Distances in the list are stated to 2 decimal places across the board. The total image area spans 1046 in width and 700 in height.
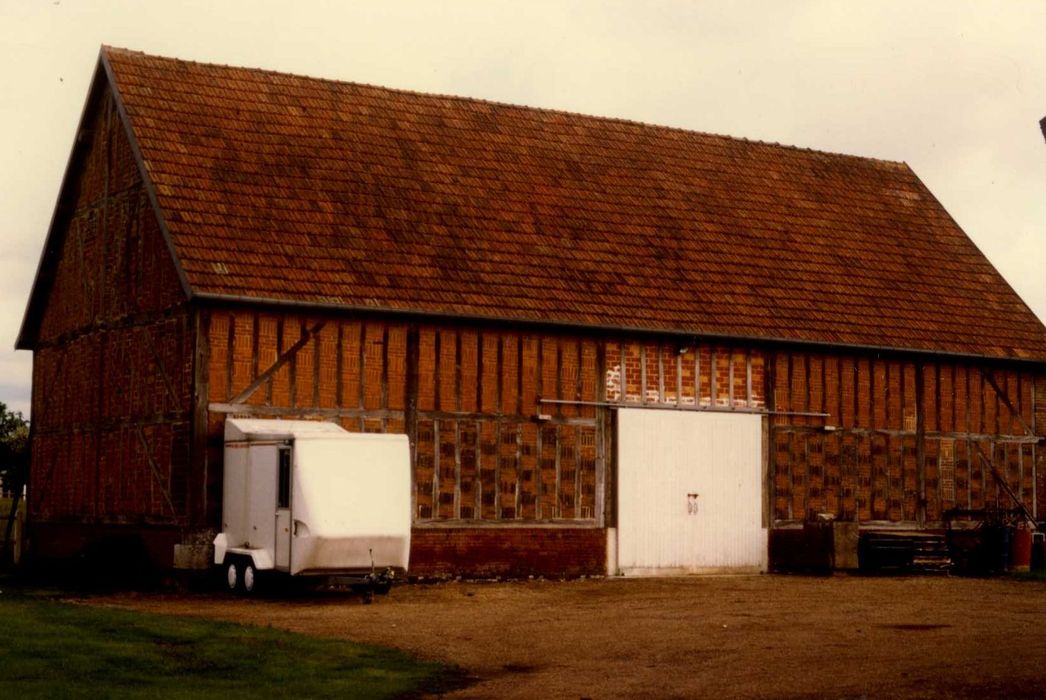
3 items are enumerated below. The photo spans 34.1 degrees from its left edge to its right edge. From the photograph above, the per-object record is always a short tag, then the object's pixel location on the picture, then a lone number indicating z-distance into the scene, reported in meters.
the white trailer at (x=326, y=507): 24.09
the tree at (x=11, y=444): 68.75
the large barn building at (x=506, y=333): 27.98
